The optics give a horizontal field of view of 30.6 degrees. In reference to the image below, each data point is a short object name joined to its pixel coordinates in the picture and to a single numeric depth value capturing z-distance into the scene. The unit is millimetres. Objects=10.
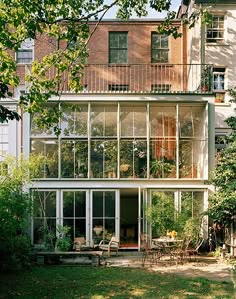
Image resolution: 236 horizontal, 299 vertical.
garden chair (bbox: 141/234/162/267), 13844
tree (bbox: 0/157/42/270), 12078
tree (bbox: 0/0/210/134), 9562
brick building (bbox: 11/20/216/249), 15852
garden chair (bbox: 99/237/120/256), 14866
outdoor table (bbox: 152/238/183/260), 13723
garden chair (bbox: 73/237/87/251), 15104
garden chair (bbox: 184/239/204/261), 13641
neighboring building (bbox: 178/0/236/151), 21906
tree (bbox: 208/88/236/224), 14305
